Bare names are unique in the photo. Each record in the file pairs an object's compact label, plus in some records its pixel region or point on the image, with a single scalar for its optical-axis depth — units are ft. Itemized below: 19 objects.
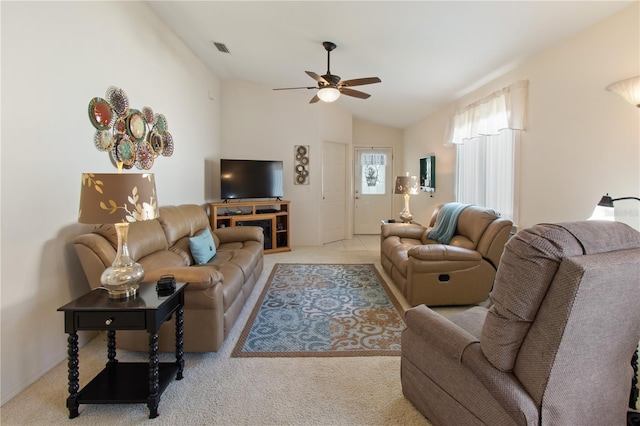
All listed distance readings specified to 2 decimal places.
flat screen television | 17.57
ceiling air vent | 14.08
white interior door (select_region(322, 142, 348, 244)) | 21.48
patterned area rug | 7.98
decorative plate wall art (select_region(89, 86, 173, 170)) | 8.84
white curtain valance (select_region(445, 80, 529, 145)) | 11.01
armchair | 3.59
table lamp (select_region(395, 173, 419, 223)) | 16.49
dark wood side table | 5.54
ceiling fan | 11.47
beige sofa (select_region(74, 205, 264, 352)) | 7.18
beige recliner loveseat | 10.20
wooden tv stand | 17.25
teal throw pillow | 10.59
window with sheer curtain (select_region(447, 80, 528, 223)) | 11.44
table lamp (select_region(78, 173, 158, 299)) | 5.63
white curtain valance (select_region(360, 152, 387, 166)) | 25.12
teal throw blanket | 12.70
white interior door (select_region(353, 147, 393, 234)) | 25.11
